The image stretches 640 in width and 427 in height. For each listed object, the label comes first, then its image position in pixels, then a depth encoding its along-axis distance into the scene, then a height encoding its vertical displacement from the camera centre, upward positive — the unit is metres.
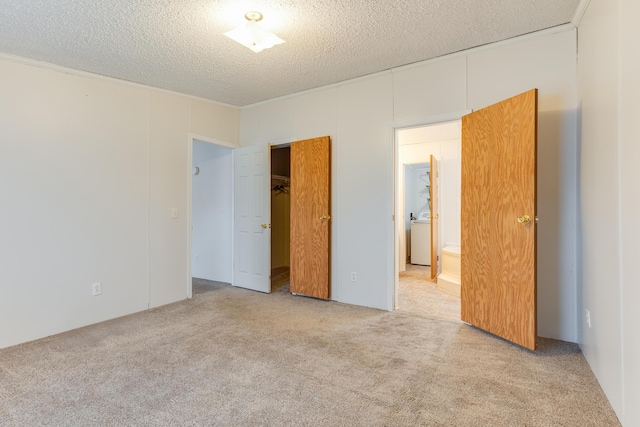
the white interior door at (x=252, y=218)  4.37 -0.11
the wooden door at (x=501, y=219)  2.44 -0.08
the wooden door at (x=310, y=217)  3.93 -0.08
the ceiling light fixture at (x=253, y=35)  2.36 +1.31
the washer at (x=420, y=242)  6.41 -0.65
